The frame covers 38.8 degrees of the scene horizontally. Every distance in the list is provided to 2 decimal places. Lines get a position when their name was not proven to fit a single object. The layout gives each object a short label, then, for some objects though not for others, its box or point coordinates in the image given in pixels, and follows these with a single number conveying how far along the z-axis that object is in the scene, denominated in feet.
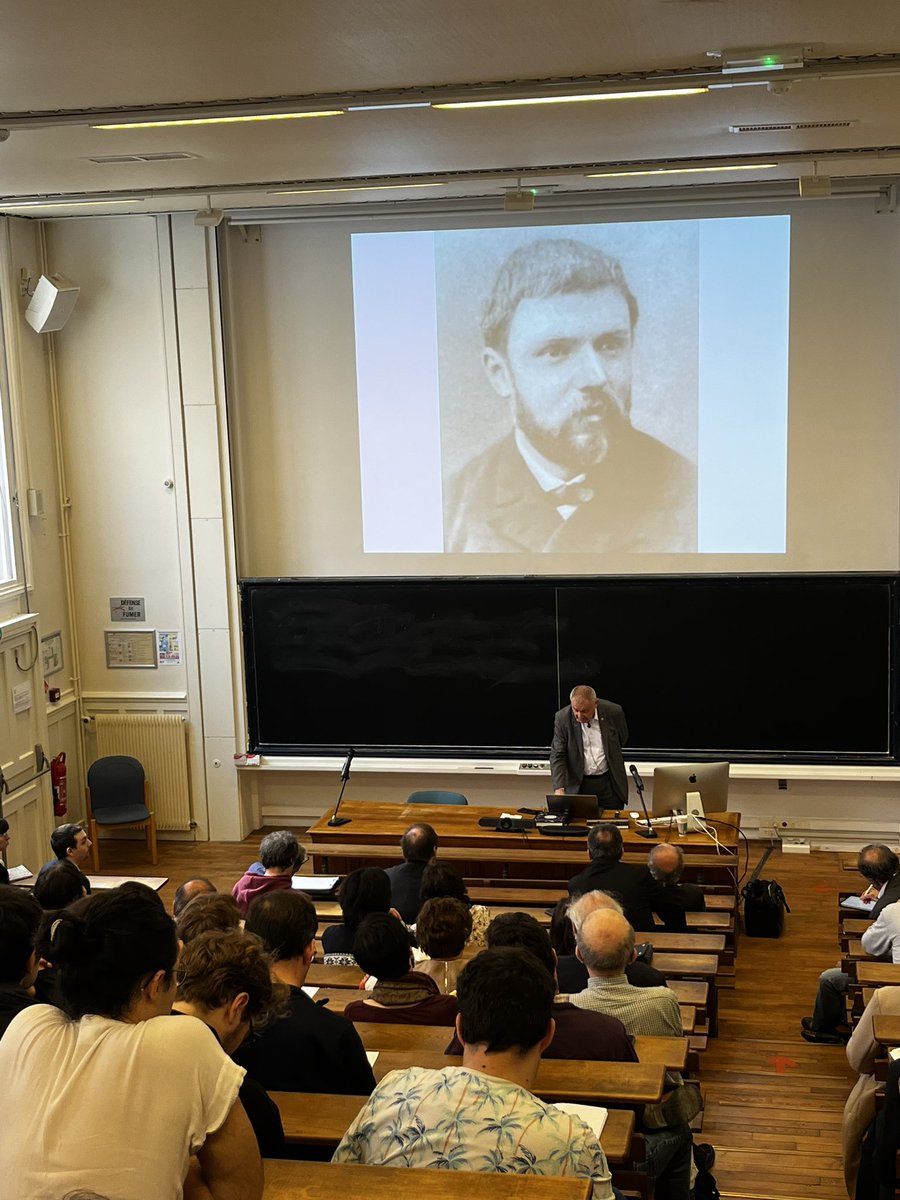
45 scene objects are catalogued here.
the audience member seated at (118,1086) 6.46
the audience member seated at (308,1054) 10.48
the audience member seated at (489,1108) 8.29
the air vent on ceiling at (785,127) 19.86
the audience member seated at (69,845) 20.06
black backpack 24.54
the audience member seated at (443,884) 17.10
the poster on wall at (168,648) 31.07
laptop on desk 24.27
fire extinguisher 29.91
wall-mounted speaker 28.53
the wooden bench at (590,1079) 10.80
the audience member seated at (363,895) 15.79
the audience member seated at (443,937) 14.47
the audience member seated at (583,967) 15.15
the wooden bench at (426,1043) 12.14
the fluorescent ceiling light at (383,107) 16.62
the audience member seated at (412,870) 19.30
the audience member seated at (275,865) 19.13
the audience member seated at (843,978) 19.51
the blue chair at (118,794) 29.81
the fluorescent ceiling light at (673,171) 23.81
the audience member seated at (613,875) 19.69
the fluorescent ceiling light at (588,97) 16.62
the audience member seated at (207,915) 12.41
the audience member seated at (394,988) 12.82
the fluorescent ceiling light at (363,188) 24.67
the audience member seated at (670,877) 20.90
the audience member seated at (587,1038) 11.87
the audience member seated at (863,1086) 14.96
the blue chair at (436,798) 26.58
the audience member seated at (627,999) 13.29
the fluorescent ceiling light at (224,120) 17.06
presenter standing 25.43
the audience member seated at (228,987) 9.07
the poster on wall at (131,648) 31.14
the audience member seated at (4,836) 20.31
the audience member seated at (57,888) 16.22
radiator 31.07
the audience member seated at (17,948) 10.14
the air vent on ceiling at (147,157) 20.34
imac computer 24.80
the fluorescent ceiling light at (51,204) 25.17
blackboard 28.32
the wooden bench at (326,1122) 9.62
